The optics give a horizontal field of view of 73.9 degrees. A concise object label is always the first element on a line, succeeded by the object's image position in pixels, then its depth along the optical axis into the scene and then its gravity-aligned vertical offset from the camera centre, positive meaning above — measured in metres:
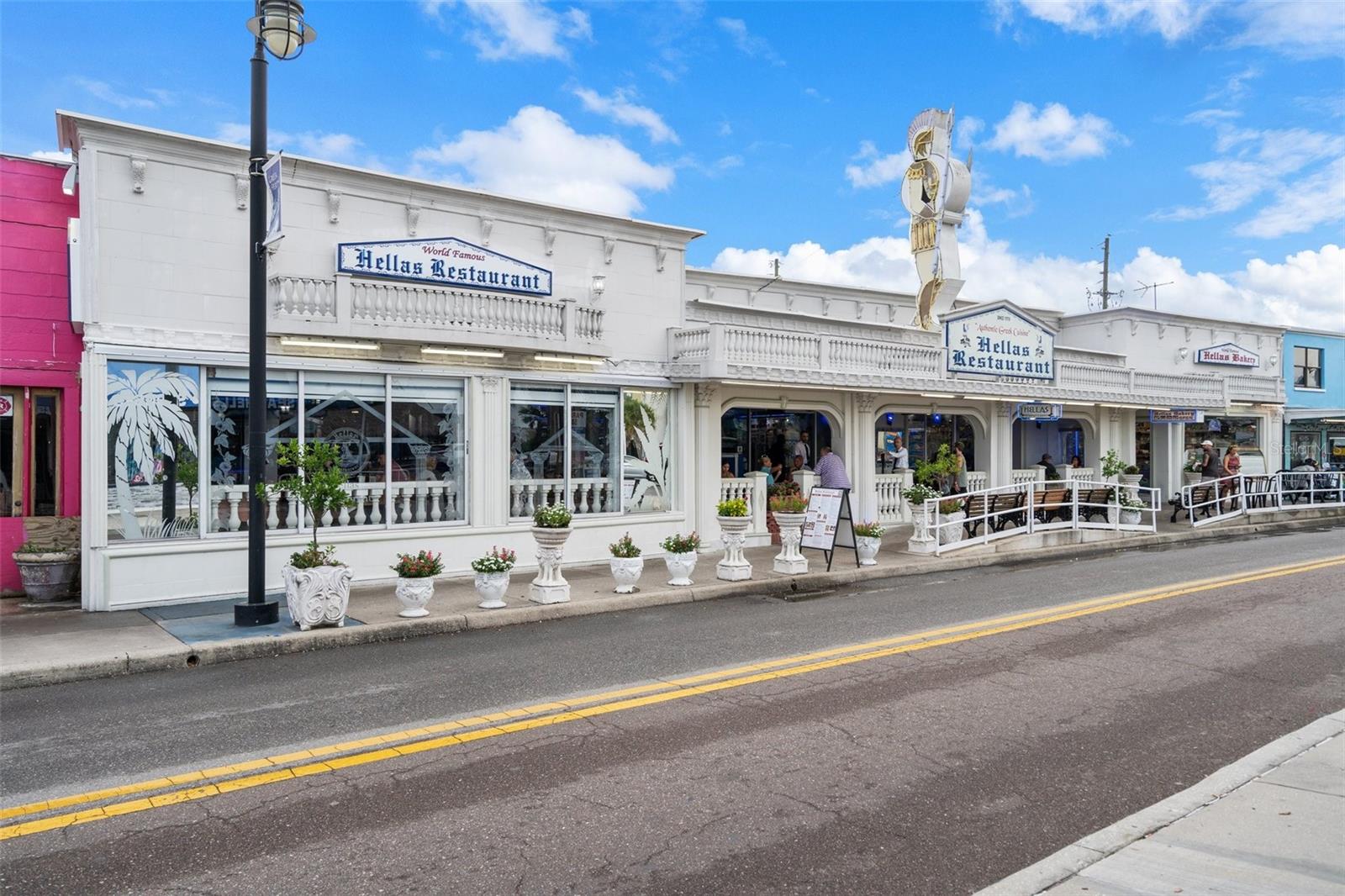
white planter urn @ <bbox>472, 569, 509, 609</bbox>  10.78 -1.62
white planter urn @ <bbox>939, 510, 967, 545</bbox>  16.81 -1.47
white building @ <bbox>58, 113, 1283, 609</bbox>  11.30 +1.36
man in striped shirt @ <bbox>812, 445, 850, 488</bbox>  15.71 -0.34
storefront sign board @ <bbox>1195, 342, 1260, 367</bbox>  28.08 +3.06
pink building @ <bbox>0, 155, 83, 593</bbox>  11.91 +1.37
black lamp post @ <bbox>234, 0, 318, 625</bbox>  9.57 +1.93
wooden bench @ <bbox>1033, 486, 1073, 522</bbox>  18.39 -1.04
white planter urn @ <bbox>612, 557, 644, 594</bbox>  11.94 -1.55
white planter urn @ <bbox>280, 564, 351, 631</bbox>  9.55 -1.51
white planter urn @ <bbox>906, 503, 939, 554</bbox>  16.06 -1.49
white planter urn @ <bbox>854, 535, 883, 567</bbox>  14.75 -1.59
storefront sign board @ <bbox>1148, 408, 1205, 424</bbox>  24.39 +1.01
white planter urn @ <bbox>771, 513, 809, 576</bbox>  13.73 -1.39
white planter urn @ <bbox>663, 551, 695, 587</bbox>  12.62 -1.59
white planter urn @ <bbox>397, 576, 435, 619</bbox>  10.18 -1.58
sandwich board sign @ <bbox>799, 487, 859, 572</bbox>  13.91 -1.02
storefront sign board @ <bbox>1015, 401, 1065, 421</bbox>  21.58 +1.02
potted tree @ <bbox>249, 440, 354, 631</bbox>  9.58 -1.15
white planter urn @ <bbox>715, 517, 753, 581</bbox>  13.02 -1.44
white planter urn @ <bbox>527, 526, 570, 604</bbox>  11.23 -1.47
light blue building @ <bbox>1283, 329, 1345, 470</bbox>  30.39 +2.07
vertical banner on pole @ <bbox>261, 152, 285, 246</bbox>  9.72 +2.86
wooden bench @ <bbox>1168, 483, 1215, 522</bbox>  21.93 -1.27
